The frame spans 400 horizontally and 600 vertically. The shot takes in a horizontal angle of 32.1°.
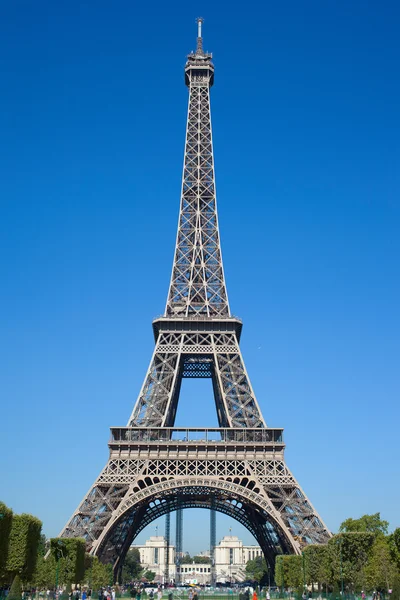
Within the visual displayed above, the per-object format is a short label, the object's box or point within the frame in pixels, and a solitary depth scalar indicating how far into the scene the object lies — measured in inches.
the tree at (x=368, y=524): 3201.3
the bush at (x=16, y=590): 1376.5
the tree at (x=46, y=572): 2181.3
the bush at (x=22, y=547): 1715.1
